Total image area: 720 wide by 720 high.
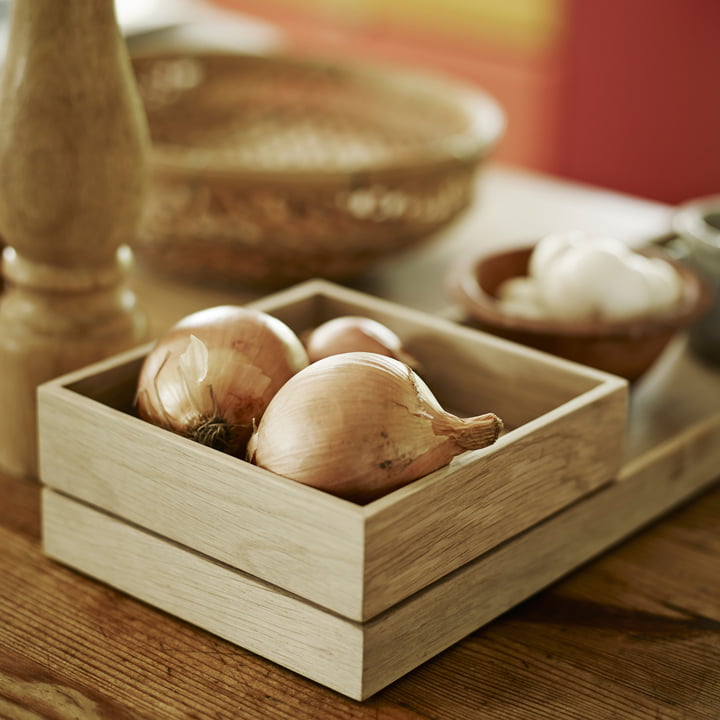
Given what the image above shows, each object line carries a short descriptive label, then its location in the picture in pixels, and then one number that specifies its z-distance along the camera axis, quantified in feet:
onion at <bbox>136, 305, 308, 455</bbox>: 4.19
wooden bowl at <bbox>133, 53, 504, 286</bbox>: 5.08
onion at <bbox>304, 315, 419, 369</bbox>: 4.37
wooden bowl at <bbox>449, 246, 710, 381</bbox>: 4.63
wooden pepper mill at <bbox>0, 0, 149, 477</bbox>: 4.35
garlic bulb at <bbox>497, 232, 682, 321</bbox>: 4.72
